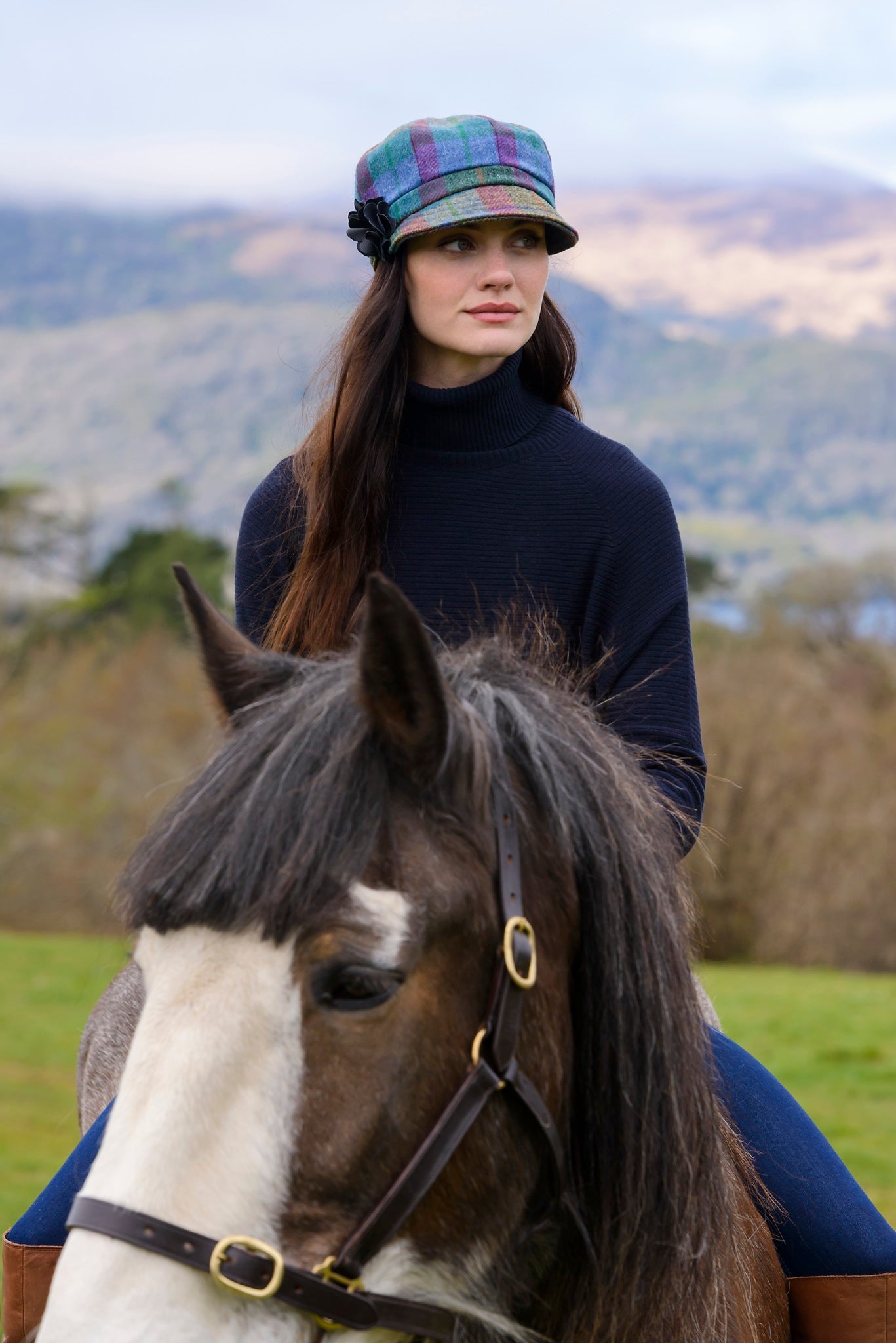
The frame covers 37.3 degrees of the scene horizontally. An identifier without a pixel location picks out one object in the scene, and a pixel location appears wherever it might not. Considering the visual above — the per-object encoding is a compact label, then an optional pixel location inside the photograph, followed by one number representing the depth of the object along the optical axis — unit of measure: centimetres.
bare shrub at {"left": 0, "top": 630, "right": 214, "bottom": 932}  2283
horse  151
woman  249
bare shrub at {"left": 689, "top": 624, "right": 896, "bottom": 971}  1891
